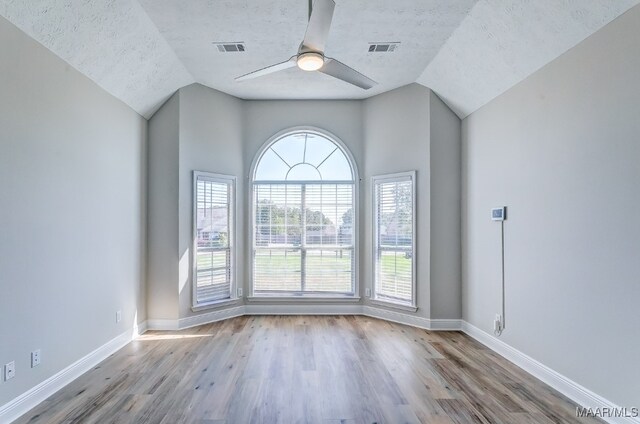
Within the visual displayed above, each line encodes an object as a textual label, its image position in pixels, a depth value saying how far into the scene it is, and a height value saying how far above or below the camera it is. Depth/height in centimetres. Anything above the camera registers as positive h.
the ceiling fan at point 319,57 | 211 +119
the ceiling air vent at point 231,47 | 351 +183
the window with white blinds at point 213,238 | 451 -29
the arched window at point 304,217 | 503 +1
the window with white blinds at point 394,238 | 455 -29
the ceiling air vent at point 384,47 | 353 +184
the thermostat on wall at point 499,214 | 351 +4
